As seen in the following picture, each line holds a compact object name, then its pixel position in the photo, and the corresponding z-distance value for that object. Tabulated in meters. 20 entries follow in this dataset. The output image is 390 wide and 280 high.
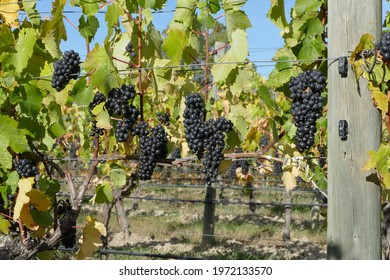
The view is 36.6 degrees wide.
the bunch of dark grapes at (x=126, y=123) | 3.32
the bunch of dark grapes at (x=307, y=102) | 2.82
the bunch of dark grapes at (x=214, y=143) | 3.19
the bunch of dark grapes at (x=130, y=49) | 3.47
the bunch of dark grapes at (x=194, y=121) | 3.21
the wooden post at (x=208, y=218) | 7.93
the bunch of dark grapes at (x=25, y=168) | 3.52
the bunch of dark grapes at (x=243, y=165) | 7.96
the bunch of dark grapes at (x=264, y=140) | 9.82
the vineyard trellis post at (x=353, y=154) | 2.39
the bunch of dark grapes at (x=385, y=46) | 2.36
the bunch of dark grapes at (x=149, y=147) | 3.28
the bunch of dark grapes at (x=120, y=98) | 3.29
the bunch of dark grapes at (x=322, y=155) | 4.87
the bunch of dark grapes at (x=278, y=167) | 9.12
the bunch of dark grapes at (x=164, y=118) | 4.37
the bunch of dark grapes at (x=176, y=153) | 10.11
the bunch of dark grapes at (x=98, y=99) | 3.53
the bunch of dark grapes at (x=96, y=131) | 3.63
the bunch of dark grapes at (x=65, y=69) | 3.36
